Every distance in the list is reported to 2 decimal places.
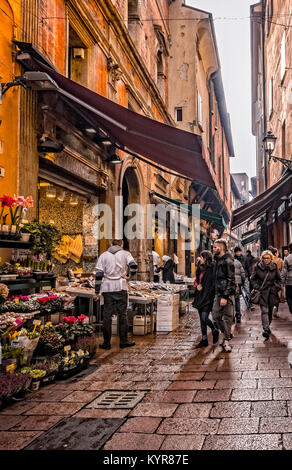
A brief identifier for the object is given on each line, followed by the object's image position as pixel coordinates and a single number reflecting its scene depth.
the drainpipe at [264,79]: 28.56
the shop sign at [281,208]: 17.11
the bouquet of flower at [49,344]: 6.06
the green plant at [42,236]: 6.98
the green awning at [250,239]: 37.75
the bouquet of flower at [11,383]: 4.65
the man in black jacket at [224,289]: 7.55
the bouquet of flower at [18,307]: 6.07
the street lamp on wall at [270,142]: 15.85
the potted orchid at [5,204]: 6.21
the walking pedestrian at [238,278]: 11.00
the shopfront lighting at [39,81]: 6.93
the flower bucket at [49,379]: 5.54
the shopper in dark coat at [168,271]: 15.25
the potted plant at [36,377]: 5.30
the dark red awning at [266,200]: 15.24
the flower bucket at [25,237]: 6.77
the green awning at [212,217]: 20.73
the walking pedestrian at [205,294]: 7.96
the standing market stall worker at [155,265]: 17.08
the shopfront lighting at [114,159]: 12.04
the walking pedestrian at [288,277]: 9.56
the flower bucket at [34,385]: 5.30
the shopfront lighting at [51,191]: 10.11
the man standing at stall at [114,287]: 7.88
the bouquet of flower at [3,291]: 5.40
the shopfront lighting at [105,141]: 10.89
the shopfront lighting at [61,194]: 10.52
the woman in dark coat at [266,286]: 8.59
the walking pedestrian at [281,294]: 11.90
